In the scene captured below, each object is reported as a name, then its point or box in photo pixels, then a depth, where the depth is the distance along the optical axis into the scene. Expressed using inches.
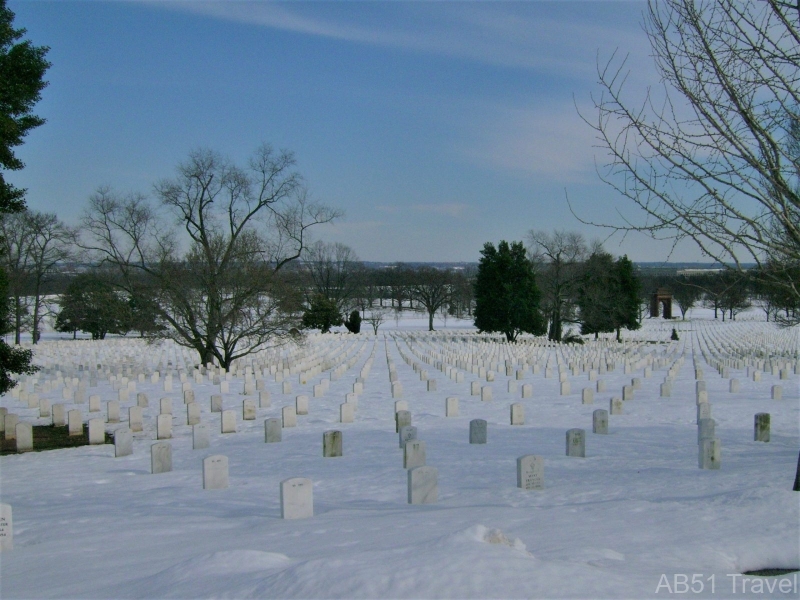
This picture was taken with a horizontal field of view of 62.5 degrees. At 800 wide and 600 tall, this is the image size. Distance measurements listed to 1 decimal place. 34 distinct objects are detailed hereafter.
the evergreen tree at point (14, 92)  454.9
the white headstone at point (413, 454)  354.9
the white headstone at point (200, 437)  458.6
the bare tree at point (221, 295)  945.5
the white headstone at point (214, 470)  329.4
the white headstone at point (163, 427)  500.1
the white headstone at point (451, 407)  557.3
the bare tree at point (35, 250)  1663.4
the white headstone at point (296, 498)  253.0
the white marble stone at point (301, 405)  587.2
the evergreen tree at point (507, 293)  1828.2
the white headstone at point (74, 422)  530.3
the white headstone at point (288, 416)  525.7
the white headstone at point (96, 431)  493.0
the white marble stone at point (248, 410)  576.7
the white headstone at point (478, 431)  433.4
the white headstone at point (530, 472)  300.7
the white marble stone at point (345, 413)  540.4
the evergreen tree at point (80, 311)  1788.6
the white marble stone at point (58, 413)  580.1
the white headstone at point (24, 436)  472.1
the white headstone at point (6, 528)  223.3
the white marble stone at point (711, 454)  332.8
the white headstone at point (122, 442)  433.1
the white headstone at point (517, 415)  514.1
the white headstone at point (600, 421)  454.9
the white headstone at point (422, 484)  279.7
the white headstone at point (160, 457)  377.4
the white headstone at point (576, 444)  379.9
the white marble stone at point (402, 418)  486.2
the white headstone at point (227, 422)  520.4
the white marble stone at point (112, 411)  596.4
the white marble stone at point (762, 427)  422.6
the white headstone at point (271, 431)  466.6
